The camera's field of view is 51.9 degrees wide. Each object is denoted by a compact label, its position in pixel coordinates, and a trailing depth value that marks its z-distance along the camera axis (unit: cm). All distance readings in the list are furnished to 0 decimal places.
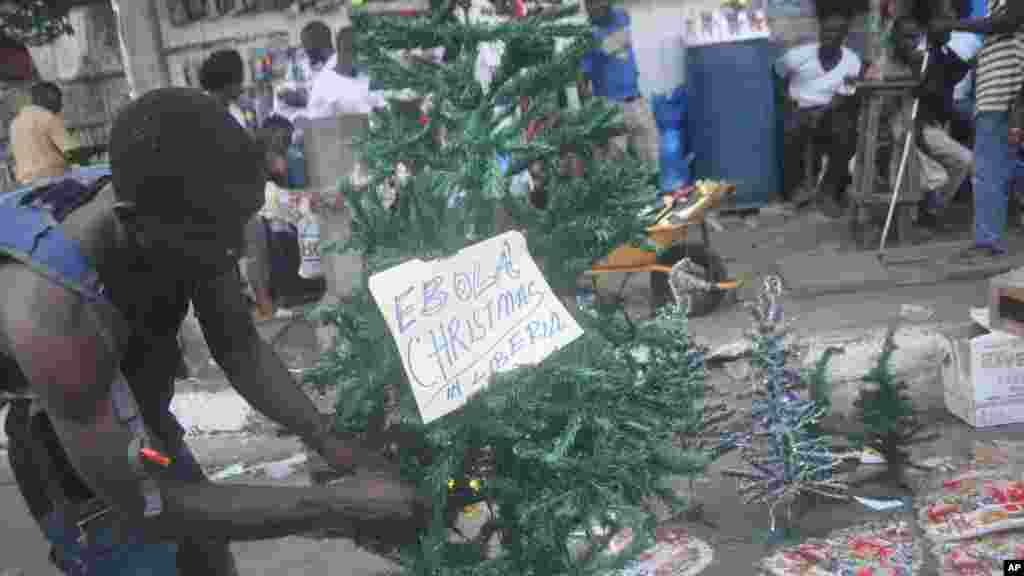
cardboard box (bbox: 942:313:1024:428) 418
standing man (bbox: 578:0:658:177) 797
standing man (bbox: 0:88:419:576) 172
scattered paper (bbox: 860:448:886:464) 403
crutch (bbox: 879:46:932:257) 650
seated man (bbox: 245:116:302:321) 660
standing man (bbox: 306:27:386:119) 698
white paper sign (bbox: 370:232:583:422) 189
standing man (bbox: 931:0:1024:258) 561
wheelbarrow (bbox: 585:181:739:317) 564
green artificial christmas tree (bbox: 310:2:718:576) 186
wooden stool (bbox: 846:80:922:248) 660
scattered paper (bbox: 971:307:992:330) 427
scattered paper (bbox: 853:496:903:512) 365
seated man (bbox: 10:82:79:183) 647
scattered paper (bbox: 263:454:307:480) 467
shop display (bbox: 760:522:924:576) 326
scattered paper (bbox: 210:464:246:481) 478
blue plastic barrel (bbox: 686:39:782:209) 829
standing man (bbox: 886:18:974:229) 652
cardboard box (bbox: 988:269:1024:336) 358
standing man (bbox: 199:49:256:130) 696
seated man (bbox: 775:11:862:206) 812
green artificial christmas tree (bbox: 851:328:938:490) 372
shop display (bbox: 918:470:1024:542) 333
